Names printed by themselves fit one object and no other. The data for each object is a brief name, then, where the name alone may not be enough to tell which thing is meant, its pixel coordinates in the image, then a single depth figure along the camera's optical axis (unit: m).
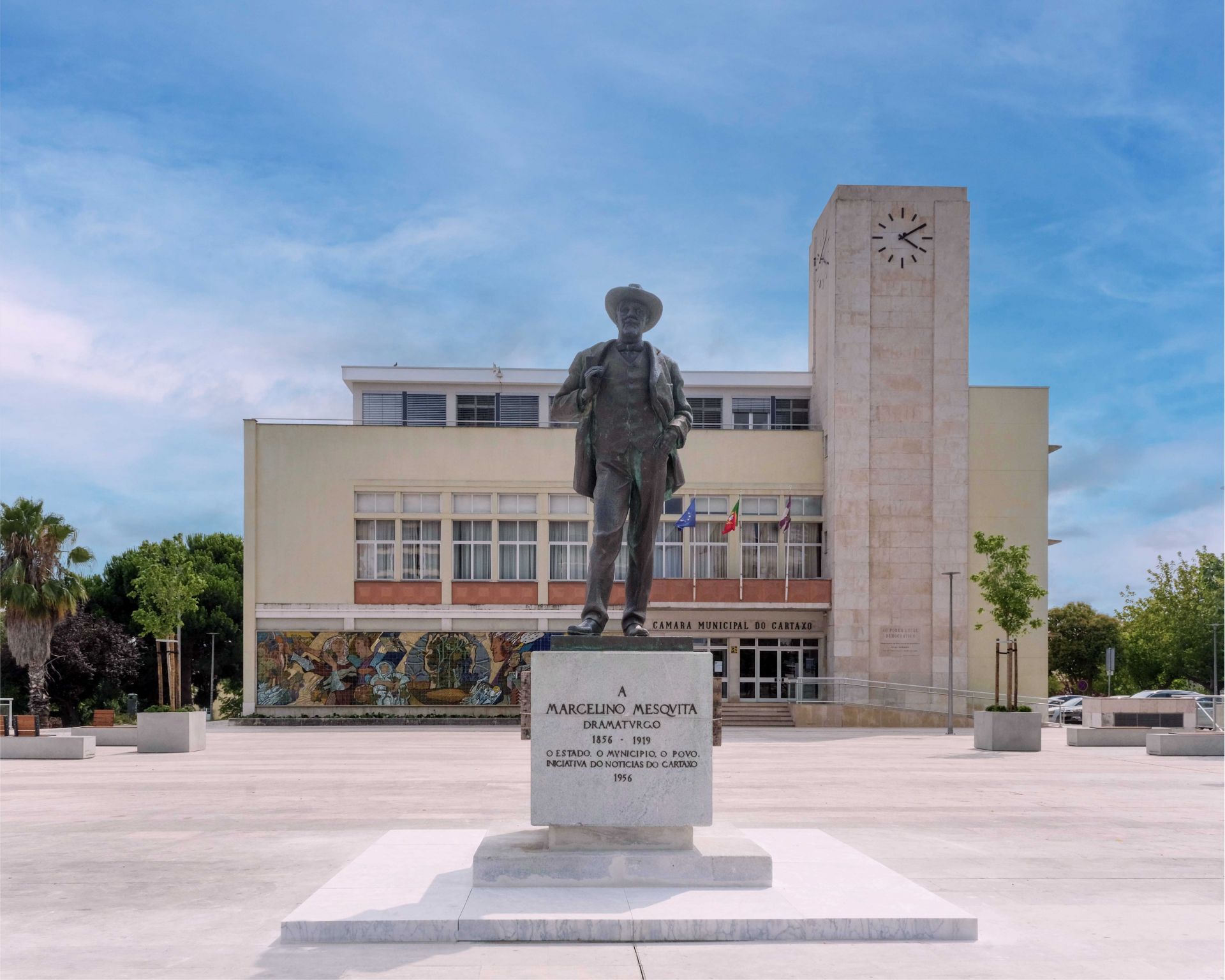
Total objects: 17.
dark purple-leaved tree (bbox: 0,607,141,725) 54.12
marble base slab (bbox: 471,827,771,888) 9.07
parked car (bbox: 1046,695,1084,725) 46.59
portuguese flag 42.47
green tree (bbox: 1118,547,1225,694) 60.91
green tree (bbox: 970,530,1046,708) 32.91
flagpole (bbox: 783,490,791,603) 45.47
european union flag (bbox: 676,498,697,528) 39.66
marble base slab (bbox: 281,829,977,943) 7.96
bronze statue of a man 10.30
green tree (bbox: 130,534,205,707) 30.75
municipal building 44.91
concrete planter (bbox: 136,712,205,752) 27.38
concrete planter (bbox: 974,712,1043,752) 28.06
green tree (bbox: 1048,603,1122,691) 78.50
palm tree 31.75
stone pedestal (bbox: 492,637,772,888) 9.35
